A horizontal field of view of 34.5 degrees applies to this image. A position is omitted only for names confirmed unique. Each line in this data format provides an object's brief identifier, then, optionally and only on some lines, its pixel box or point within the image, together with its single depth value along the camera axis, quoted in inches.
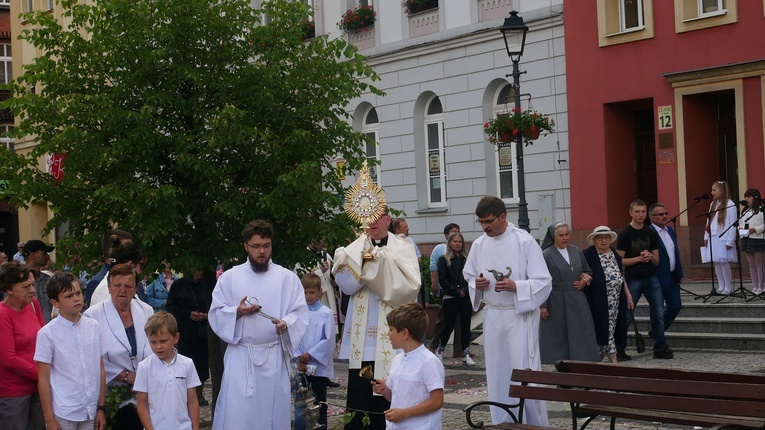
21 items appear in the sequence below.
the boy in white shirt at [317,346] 423.8
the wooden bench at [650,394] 293.0
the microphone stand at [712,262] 706.8
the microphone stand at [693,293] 727.4
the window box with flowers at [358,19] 1155.9
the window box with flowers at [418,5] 1094.4
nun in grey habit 534.9
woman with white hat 568.4
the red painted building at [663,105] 845.2
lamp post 775.7
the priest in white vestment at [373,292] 390.6
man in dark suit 629.0
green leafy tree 462.9
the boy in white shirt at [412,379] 303.7
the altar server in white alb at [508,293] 391.9
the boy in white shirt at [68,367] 331.0
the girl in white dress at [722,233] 740.0
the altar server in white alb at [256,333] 351.3
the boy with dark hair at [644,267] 613.3
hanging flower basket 799.1
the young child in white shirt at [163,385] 325.4
